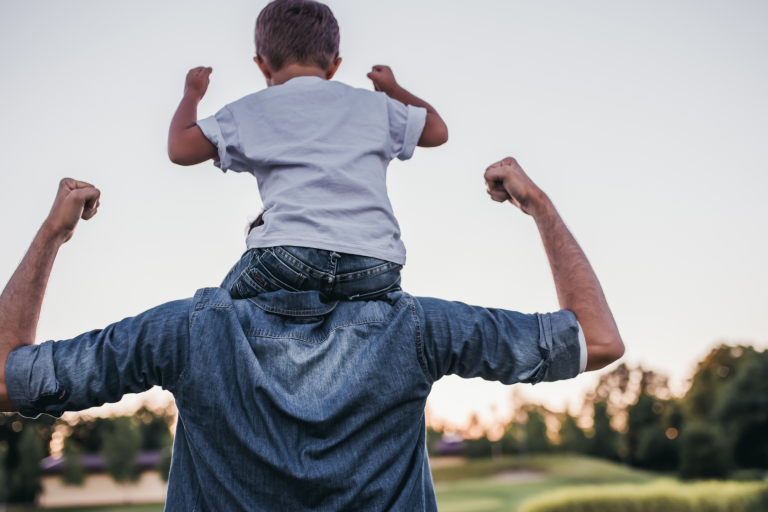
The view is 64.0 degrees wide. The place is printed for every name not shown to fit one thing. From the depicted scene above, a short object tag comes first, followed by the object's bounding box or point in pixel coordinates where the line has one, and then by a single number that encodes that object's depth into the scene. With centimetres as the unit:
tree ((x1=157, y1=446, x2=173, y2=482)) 4077
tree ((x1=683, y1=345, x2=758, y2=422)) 4019
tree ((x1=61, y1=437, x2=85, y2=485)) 4096
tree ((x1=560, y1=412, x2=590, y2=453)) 4969
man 145
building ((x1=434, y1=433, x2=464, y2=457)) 5606
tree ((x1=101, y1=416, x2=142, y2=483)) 4022
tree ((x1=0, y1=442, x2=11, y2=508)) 3719
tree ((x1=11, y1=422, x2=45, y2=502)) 3866
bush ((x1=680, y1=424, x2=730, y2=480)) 3219
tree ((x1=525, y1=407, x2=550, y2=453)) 5384
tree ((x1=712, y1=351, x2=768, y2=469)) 3384
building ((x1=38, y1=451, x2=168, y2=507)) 4084
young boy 161
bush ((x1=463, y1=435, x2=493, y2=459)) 5497
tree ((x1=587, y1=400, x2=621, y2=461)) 4812
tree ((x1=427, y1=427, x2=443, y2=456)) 5108
